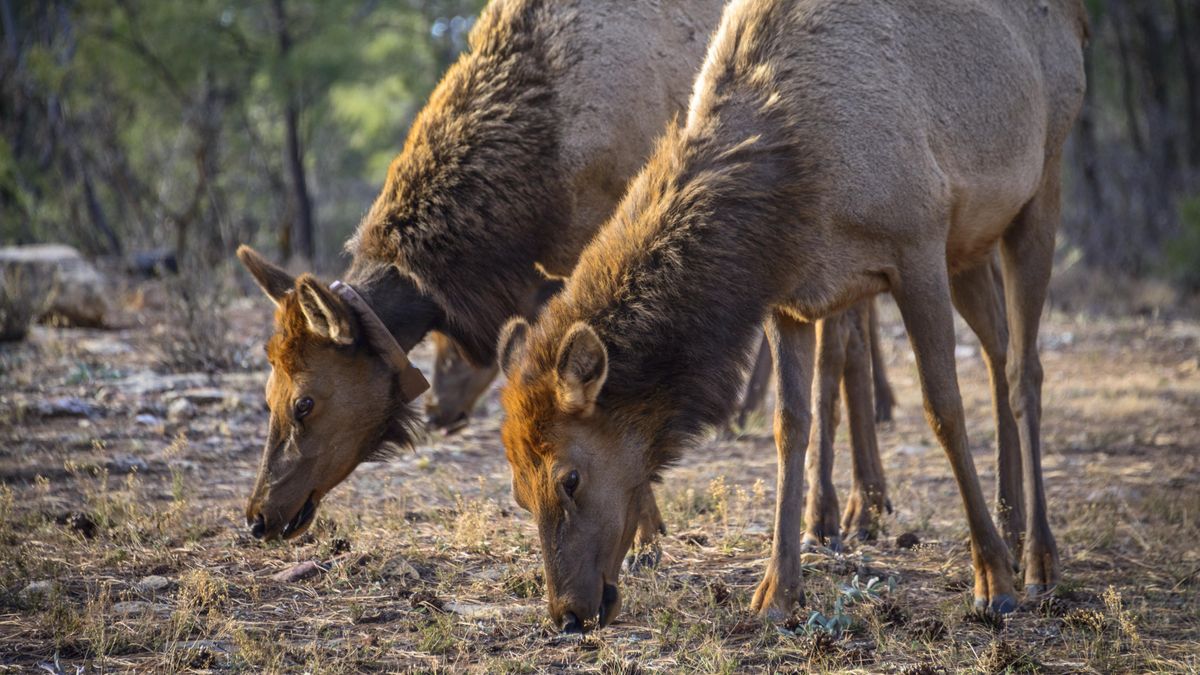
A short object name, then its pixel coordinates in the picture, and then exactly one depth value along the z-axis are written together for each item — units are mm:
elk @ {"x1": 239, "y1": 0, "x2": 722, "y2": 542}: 11766
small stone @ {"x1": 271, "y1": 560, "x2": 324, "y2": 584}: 11164
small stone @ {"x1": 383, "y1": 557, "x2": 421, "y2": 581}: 11219
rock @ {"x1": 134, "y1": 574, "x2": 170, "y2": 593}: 10812
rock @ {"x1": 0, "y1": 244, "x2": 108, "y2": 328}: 22672
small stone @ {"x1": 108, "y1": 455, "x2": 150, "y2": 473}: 14805
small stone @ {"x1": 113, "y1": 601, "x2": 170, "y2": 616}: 10164
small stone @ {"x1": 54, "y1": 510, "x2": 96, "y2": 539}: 12258
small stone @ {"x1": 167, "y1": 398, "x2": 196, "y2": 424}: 17078
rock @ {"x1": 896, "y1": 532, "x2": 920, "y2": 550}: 12383
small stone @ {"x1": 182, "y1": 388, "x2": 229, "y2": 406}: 17891
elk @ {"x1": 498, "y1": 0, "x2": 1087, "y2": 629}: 9375
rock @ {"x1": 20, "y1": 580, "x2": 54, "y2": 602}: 10312
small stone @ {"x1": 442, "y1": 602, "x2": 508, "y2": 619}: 10234
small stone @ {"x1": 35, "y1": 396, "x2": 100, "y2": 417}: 17000
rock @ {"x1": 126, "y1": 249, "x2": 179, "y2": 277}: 27922
